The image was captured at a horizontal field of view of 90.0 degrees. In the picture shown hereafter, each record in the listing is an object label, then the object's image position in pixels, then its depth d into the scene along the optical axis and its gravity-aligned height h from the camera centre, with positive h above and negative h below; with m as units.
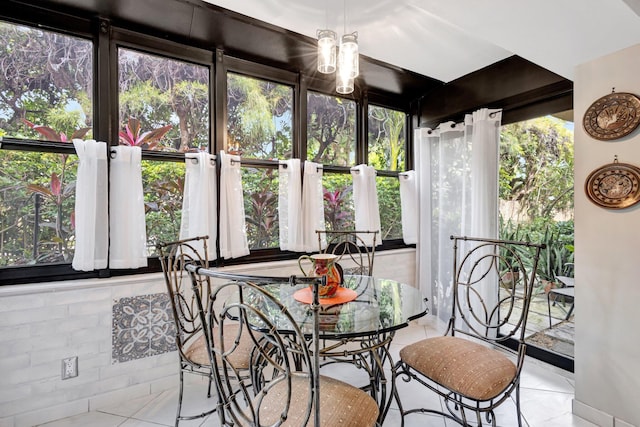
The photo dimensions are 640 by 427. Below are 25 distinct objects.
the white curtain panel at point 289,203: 2.63 +0.07
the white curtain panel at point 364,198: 3.04 +0.12
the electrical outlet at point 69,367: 1.86 -0.91
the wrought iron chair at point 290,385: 0.94 -0.61
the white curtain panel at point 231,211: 2.36 +0.00
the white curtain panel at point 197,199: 2.25 +0.09
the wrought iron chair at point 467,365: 1.42 -0.75
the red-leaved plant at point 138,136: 2.15 +0.52
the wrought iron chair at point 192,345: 1.62 -0.73
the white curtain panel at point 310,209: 2.72 +0.02
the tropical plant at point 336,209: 3.06 +0.02
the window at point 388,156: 3.35 +0.58
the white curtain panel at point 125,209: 2.03 +0.02
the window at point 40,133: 1.87 +0.48
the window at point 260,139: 2.58 +0.60
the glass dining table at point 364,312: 1.29 -0.47
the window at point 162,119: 2.19 +0.67
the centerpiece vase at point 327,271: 1.57 -0.30
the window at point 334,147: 2.97 +0.62
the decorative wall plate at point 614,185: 1.64 +0.13
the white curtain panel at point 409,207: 3.36 +0.04
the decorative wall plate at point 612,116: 1.65 +0.50
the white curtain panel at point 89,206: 1.91 +0.04
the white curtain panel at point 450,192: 2.69 +0.17
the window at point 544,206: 2.39 +0.04
